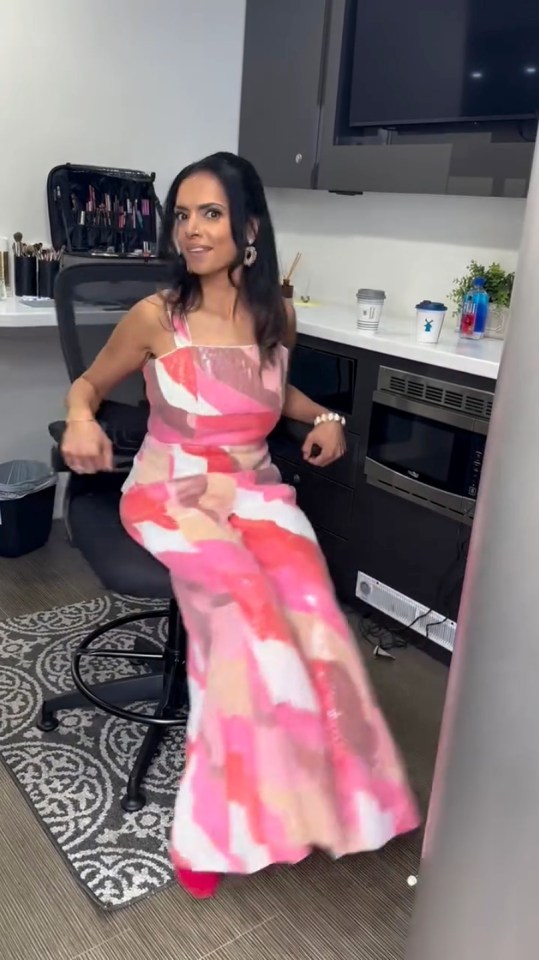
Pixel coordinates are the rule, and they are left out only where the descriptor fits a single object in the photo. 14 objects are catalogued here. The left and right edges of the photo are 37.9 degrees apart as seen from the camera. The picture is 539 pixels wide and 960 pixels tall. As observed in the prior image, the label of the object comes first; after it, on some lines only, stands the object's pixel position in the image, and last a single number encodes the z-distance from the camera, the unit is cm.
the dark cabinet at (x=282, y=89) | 232
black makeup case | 245
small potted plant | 209
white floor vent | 202
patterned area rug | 136
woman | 122
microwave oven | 185
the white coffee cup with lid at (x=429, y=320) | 193
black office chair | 147
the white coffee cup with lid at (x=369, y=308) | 207
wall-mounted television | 184
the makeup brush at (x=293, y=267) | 267
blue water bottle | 208
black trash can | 246
